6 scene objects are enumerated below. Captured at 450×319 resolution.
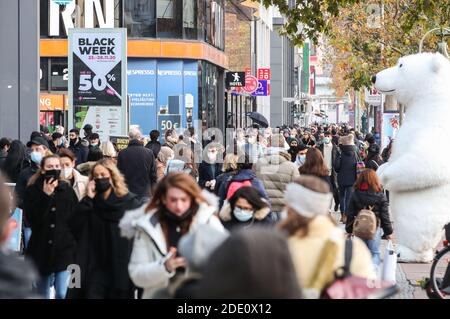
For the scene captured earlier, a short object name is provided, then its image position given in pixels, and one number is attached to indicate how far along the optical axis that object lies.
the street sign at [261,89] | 50.69
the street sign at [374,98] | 43.84
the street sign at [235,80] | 46.06
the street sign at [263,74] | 57.45
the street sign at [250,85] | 47.88
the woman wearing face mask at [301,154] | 20.81
